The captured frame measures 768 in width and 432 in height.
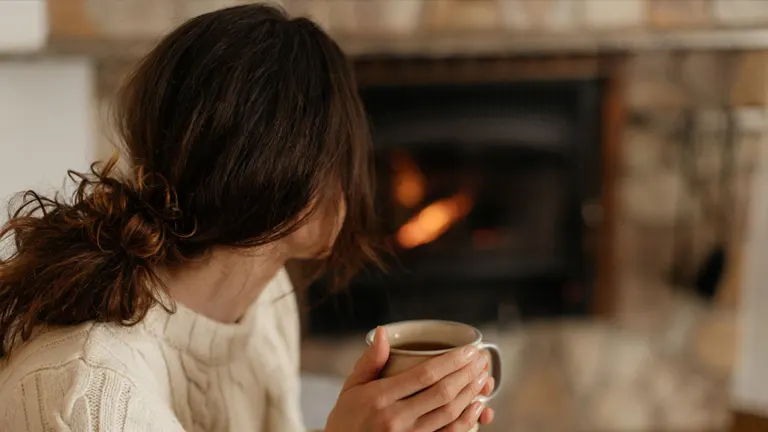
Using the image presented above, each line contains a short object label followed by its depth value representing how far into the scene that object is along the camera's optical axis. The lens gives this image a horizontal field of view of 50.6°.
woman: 0.68
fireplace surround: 1.87
